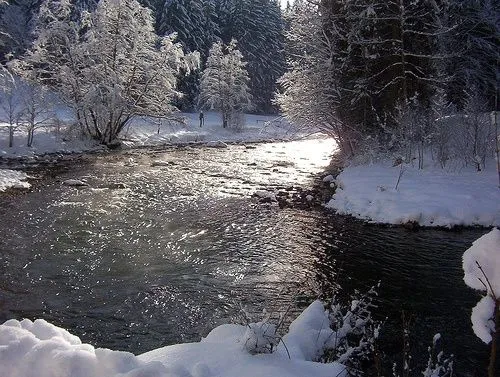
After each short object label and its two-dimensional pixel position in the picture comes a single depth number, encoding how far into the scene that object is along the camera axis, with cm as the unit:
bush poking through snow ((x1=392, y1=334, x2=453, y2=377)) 529
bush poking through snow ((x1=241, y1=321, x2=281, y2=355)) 409
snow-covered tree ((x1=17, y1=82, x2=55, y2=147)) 2427
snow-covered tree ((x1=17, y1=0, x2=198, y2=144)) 2688
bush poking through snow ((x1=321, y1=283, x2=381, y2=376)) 497
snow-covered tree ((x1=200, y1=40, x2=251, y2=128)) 4312
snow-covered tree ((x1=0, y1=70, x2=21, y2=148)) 2294
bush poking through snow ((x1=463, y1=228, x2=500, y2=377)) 180
